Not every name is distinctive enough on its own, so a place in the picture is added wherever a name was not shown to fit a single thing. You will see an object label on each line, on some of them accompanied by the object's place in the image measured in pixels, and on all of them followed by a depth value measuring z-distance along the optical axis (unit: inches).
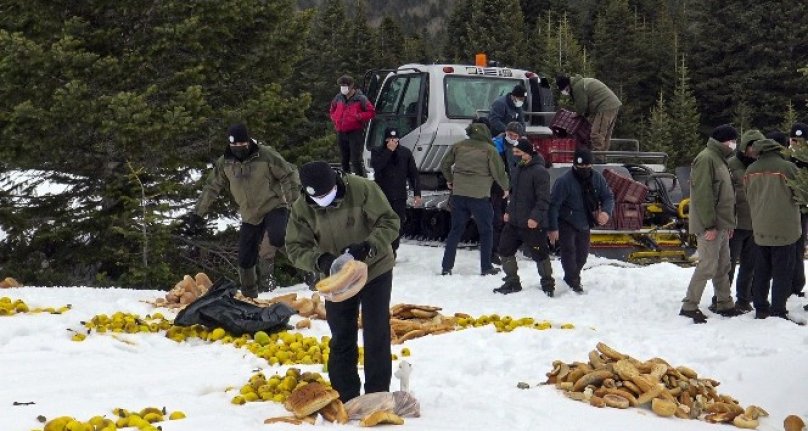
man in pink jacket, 499.8
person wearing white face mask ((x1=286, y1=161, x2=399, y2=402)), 201.9
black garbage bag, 305.9
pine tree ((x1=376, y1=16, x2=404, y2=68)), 2135.0
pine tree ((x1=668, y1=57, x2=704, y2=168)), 1407.5
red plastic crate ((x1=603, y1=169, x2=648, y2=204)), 466.9
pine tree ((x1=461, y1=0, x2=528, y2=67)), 1911.9
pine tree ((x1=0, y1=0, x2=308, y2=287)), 435.2
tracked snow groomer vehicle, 473.4
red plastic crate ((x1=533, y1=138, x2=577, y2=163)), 494.0
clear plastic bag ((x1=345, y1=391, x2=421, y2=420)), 197.0
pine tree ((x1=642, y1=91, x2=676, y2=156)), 1336.1
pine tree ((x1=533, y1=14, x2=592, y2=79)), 1491.1
